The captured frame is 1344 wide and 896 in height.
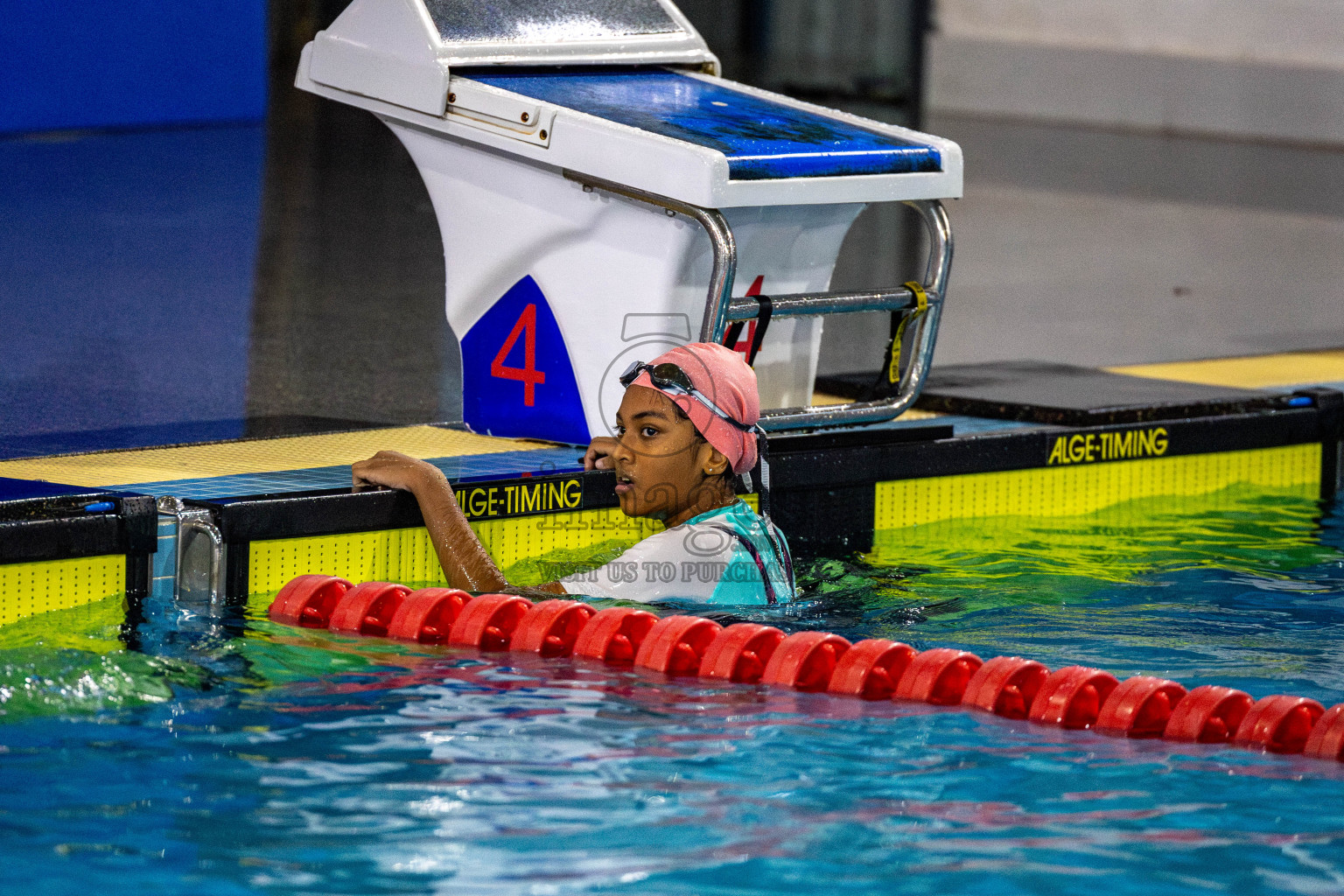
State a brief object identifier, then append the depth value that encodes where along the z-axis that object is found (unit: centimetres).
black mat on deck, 1323
